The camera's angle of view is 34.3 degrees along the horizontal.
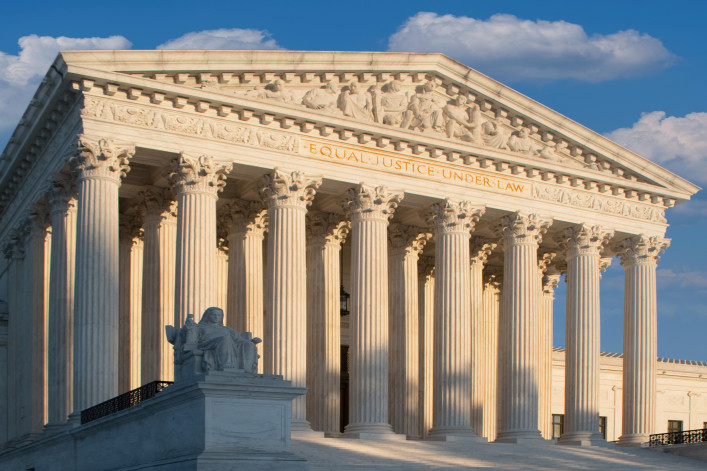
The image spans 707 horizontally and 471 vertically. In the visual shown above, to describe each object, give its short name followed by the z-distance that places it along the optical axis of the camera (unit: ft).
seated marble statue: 92.32
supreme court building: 129.80
